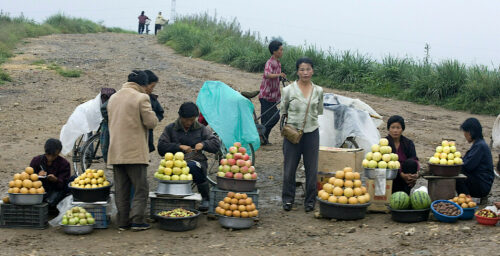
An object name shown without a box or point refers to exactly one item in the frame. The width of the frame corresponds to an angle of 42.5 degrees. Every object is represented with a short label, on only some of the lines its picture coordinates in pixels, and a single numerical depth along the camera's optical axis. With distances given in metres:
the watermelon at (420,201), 7.51
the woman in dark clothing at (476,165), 8.14
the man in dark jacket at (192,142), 8.06
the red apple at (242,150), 8.09
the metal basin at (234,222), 7.44
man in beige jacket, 7.09
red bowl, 7.09
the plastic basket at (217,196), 7.83
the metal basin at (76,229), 7.13
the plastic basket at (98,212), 7.39
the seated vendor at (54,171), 7.79
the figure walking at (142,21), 39.34
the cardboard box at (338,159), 8.61
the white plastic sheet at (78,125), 9.03
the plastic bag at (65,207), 7.49
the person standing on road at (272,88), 11.73
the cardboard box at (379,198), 8.04
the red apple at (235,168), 7.84
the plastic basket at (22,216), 7.34
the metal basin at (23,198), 7.27
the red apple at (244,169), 7.82
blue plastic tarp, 9.02
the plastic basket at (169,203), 7.62
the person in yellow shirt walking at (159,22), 36.59
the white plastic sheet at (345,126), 10.02
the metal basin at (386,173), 7.96
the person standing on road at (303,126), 8.06
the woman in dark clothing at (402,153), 8.11
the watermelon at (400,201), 7.50
